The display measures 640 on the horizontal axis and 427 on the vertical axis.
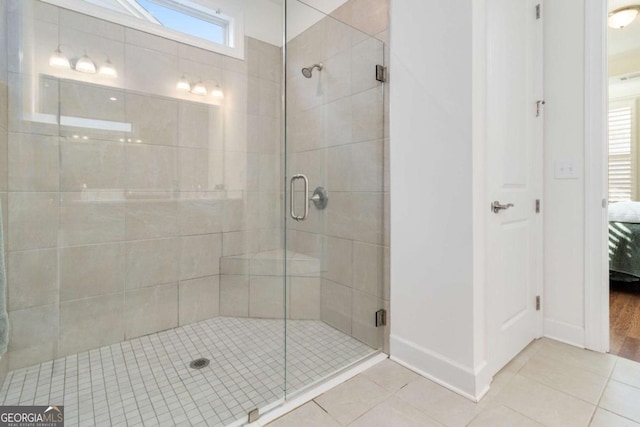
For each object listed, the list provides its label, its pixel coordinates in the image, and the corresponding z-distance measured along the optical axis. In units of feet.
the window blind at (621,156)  15.25
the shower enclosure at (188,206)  5.32
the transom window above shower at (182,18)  6.26
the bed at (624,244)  8.79
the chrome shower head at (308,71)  7.18
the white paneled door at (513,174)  5.13
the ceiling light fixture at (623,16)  9.32
